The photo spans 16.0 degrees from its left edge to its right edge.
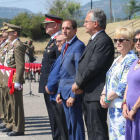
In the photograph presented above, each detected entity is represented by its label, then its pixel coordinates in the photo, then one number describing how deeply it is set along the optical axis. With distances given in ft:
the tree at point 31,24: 271.22
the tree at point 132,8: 469.49
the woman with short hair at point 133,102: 16.95
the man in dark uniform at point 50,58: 27.10
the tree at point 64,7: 379.99
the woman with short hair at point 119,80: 18.67
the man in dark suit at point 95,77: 20.54
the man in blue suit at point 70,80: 23.32
